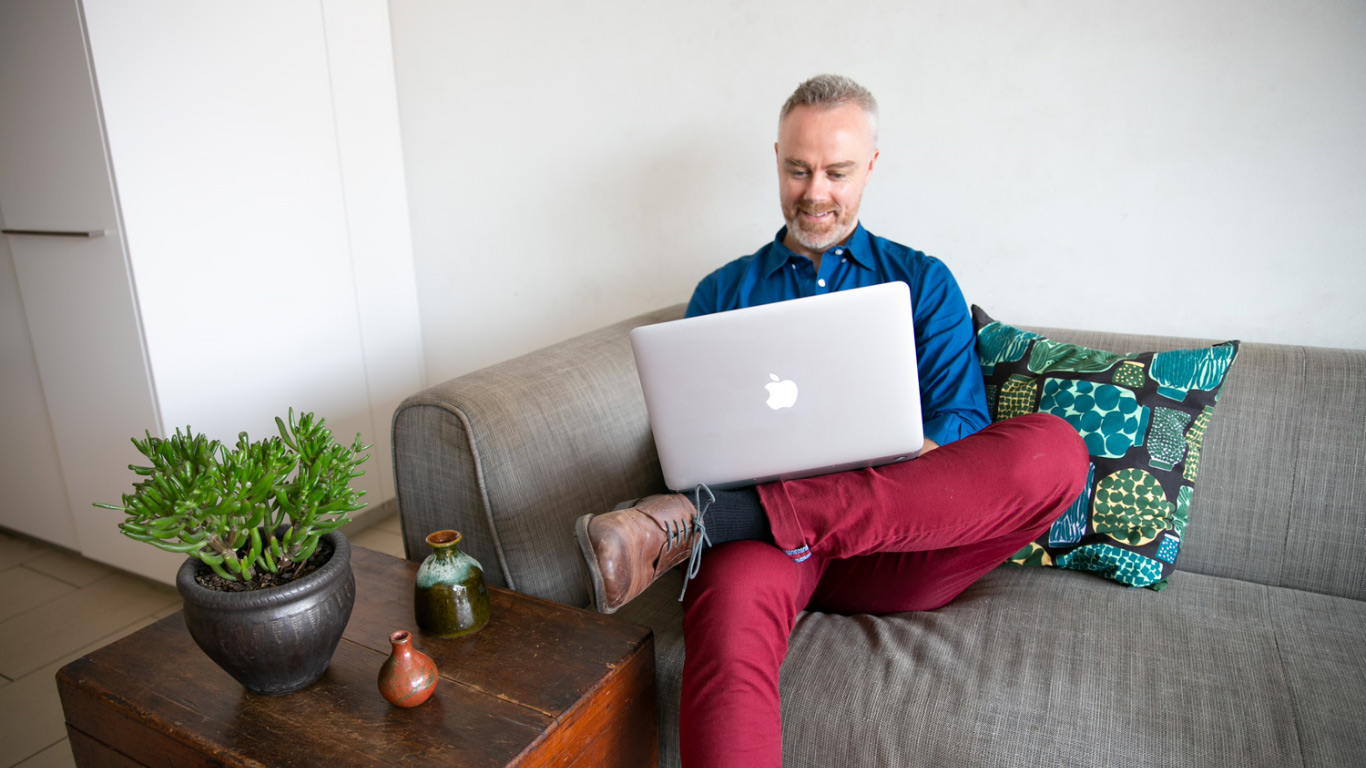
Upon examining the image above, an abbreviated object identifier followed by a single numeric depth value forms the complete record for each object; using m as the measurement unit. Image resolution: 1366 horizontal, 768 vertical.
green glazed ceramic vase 1.10
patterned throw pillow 1.31
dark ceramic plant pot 0.89
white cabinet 1.79
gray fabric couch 0.99
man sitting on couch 1.01
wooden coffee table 0.90
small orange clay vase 0.94
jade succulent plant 0.84
